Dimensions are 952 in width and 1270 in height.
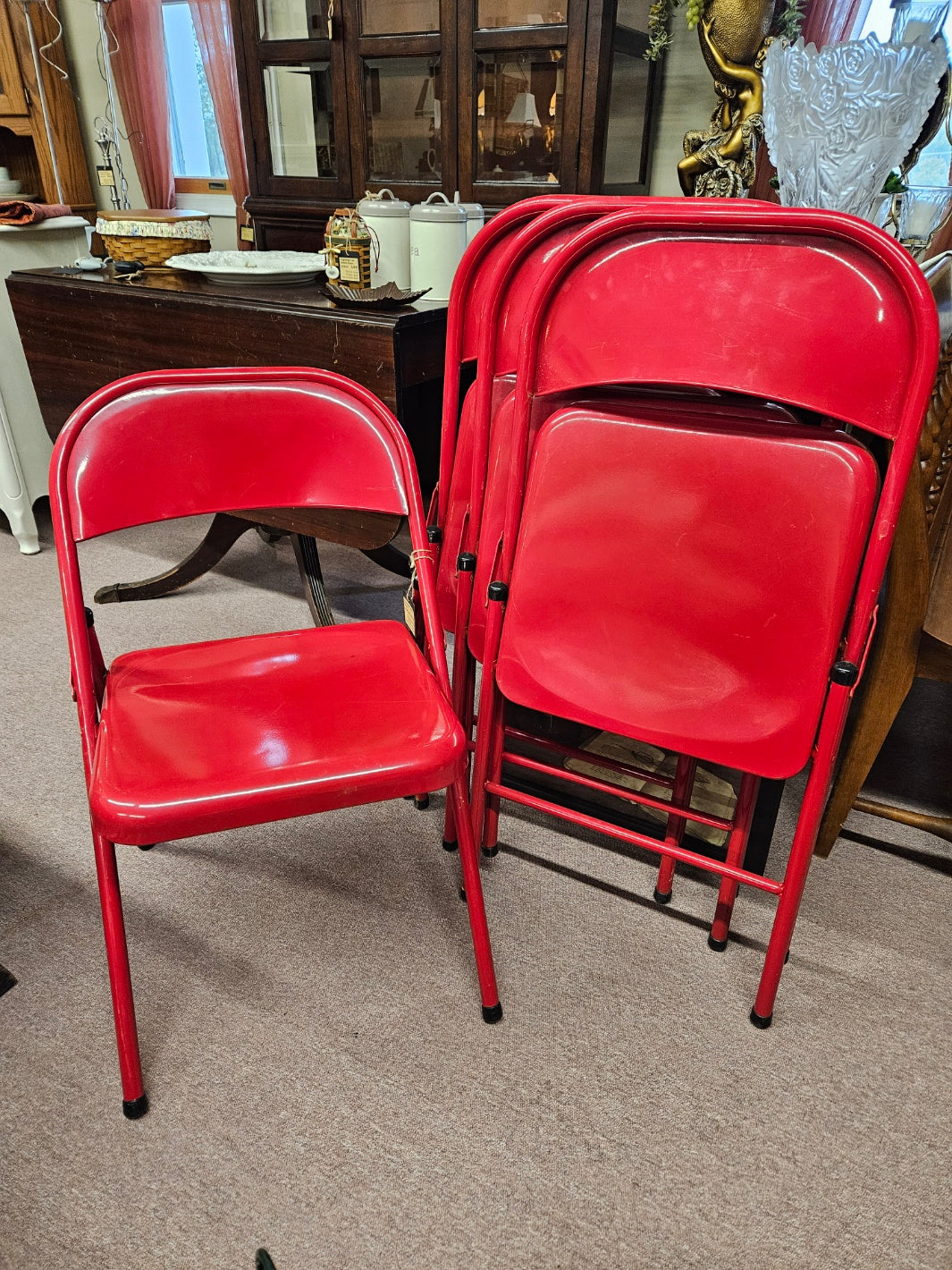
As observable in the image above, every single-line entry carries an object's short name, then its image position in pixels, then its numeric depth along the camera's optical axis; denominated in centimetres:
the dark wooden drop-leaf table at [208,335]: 155
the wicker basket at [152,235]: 197
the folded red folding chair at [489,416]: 100
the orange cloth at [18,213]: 228
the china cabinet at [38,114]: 396
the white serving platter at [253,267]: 177
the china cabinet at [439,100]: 245
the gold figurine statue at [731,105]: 188
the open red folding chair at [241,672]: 89
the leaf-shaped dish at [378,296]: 156
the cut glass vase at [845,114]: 107
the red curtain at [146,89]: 407
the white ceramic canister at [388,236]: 168
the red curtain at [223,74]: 380
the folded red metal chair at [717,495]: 81
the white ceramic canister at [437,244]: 163
